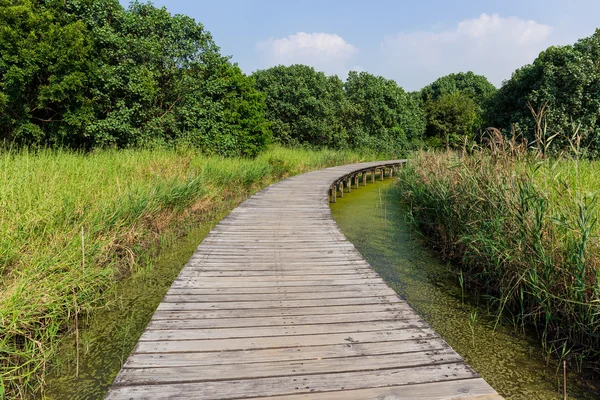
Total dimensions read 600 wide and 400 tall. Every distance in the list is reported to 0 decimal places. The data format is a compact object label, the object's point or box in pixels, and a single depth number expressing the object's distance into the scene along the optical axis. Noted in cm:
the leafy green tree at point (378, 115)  2550
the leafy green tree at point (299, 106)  2264
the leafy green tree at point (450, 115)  2905
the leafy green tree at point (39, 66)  1155
